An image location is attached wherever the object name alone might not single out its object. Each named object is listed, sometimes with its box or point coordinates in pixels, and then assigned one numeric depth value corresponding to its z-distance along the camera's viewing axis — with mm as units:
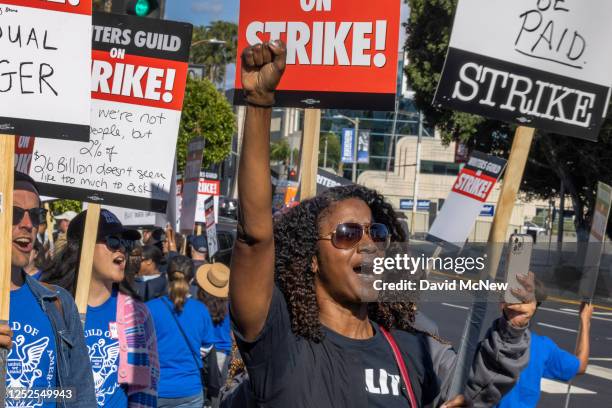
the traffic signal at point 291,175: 42694
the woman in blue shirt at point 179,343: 6668
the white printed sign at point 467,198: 10531
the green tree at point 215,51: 64375
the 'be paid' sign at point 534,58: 3869
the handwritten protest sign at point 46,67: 3924
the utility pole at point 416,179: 54750
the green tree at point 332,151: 99919
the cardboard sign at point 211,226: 12083
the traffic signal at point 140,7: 6391
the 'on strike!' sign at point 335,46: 5078
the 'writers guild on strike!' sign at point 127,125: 5863
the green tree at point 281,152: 90000
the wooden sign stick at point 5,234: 3340
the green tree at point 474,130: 27422
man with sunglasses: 3680
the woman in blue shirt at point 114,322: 4852
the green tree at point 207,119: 35094
